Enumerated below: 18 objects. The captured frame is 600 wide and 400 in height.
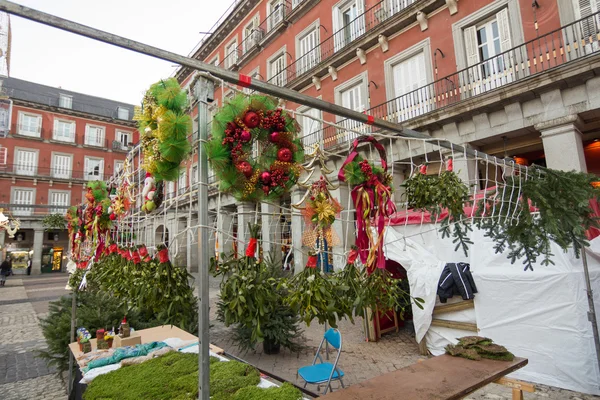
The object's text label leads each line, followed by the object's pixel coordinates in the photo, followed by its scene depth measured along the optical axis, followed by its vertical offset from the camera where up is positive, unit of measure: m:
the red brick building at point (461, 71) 7.65 +4.83
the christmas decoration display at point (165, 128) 2.13 +0.78
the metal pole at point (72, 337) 4.79 -1.23
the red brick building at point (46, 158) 29.34 +8.73
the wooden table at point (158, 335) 4.55 -1.27
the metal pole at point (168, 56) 1.63 +1.05
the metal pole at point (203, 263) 1.79 -0.08
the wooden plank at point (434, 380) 2.91 -1.33
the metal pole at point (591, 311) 4.39 -1.01
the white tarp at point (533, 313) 4.61 -1.16
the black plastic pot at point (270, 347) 6.54 -1.94
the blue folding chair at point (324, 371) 4.14 -1.62
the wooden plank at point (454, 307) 5.77 -1.18
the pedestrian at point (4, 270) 19.58 -0.83
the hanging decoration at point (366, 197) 2.64 +0.34
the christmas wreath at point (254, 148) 2.00 +0.58
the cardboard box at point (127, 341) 4.65 -1.22
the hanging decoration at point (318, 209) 2.50 +0.25
